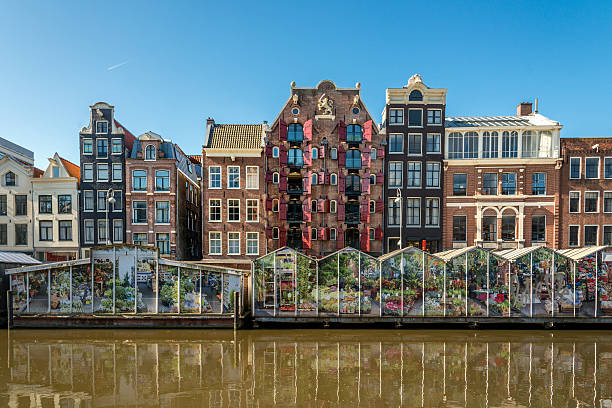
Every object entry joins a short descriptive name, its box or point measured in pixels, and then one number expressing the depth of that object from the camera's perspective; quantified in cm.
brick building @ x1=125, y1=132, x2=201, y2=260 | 3112
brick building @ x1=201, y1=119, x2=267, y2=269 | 3152
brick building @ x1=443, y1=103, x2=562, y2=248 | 3128
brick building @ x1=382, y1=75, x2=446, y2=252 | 3186
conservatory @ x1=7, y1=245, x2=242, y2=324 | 2080
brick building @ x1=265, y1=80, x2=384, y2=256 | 3119
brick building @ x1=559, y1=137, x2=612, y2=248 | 3108
